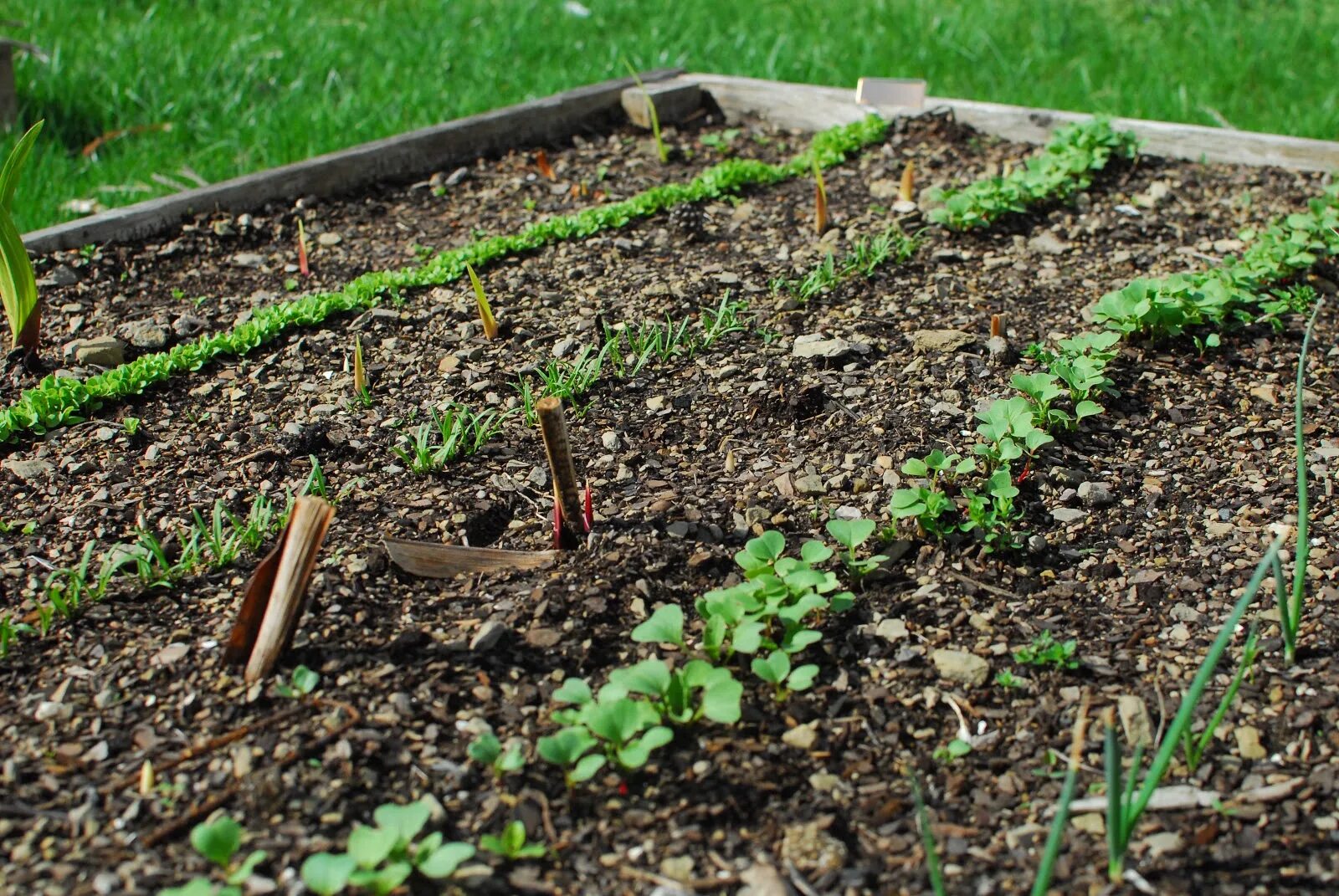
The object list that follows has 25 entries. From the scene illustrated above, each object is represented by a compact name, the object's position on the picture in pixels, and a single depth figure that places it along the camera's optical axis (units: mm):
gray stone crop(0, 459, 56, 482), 2330
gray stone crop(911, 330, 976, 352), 2785
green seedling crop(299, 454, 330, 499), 2033
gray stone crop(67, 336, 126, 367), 2738
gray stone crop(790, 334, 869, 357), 2732
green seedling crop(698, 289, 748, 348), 2807
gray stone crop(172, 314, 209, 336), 2904
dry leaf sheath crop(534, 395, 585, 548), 1896
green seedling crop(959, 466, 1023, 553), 2117
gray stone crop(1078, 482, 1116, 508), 2297
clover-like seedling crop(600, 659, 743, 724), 1636
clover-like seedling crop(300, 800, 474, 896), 1383
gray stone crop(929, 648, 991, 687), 1862
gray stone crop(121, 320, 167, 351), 2832
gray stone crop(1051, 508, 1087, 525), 2246
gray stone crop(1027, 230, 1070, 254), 3348
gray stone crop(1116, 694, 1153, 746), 1757
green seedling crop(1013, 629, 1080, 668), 1877
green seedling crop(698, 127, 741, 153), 4129
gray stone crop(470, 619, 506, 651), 1874
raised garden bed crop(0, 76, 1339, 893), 1604
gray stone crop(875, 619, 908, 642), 1938
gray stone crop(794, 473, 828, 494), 2275
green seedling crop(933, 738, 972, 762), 1731
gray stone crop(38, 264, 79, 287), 3086
